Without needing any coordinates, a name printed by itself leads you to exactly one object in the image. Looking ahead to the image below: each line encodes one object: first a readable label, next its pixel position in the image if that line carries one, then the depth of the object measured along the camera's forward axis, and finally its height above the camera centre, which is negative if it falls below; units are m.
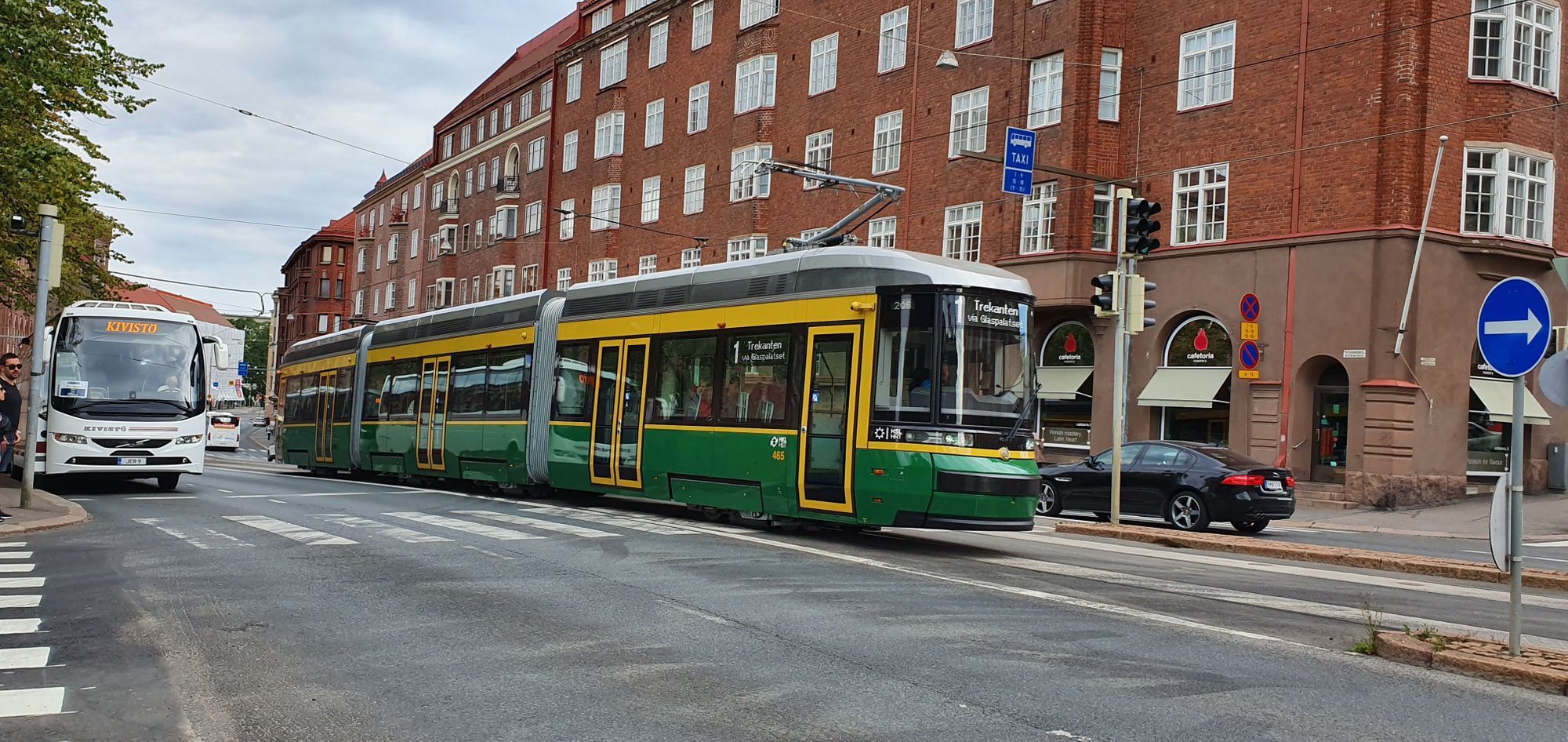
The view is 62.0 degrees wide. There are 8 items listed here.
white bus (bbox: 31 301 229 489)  20.53 -0.02
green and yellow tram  13.37 +0.42
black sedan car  19.08 -0.58
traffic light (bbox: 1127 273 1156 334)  18.84 +2.14
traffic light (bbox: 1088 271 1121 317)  18.86 +2.14
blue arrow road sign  8.23 +0.89
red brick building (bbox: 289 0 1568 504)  26.11 +6.05
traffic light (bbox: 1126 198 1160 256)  18.66 +3.10
